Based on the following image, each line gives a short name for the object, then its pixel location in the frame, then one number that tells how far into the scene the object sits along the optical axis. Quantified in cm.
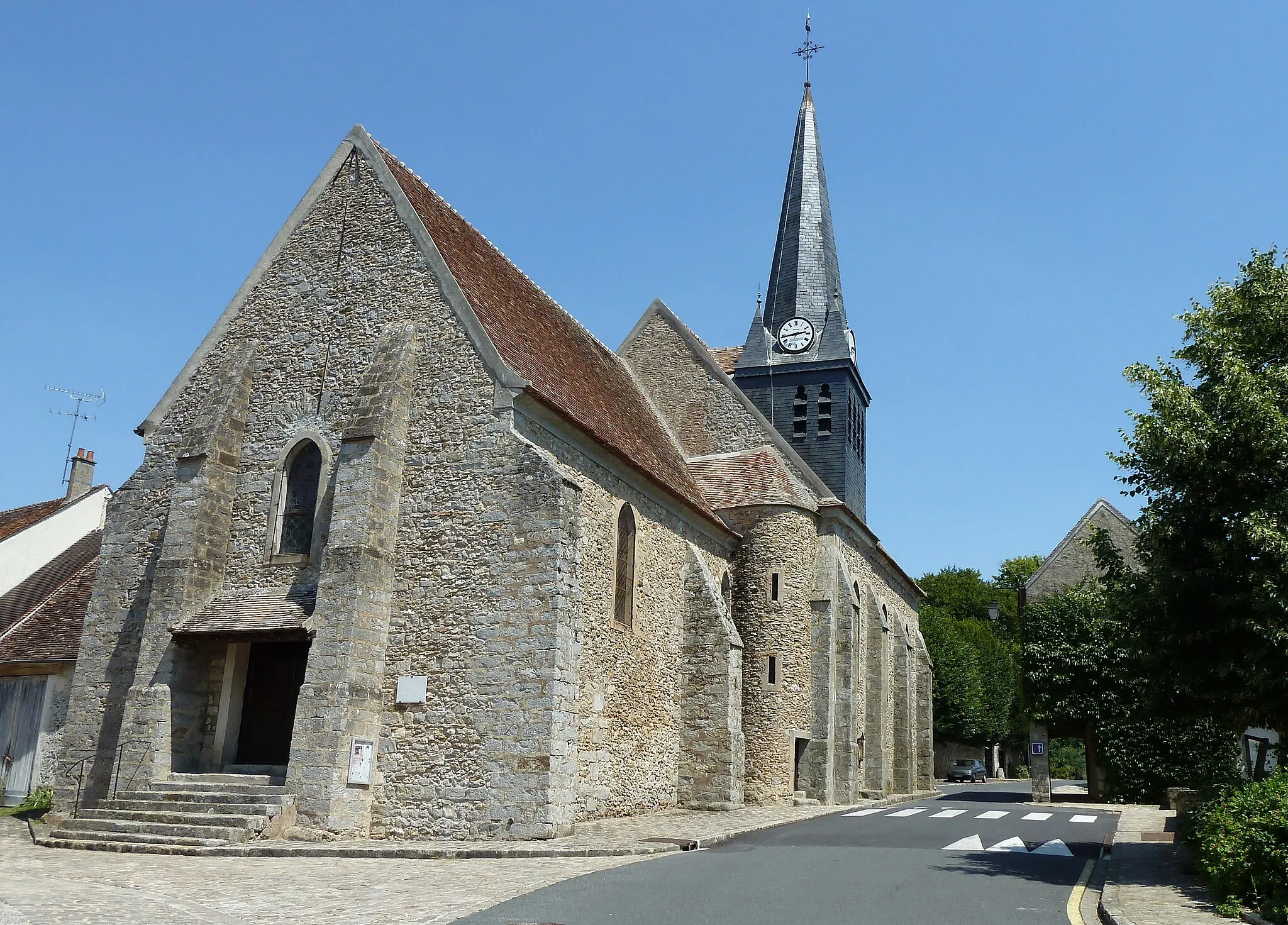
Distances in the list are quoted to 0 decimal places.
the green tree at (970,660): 5247
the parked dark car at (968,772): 5081
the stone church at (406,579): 1510
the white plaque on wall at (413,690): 1550
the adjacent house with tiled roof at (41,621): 2111
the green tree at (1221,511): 1104
